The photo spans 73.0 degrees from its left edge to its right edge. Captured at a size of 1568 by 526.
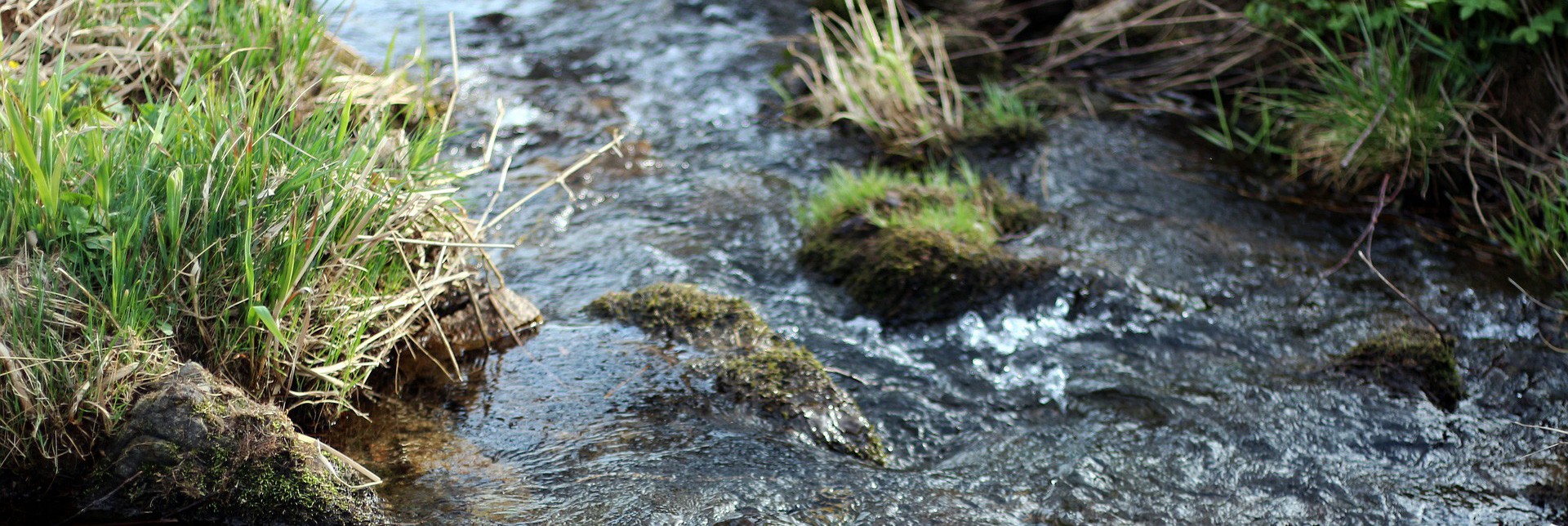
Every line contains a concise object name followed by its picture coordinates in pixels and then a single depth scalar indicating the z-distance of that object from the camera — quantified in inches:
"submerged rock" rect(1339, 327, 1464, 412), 150.4
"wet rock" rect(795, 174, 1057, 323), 174.1
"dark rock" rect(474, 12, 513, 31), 303.9
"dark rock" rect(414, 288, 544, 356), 143.6
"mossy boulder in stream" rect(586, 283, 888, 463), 133.0
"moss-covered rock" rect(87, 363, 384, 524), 99.7
